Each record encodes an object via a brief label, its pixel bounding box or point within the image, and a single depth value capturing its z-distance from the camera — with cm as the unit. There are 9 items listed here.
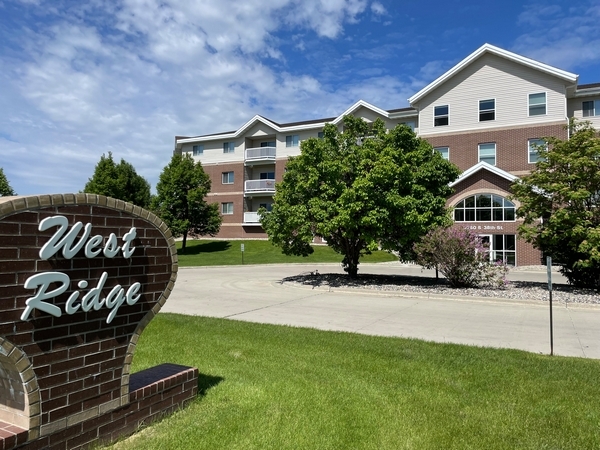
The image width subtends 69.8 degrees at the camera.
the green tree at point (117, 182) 4272
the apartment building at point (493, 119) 2888
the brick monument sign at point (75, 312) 291
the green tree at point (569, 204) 1426
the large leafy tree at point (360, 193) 1582
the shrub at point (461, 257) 1541
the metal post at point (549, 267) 747
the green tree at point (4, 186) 4617
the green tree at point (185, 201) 3756
